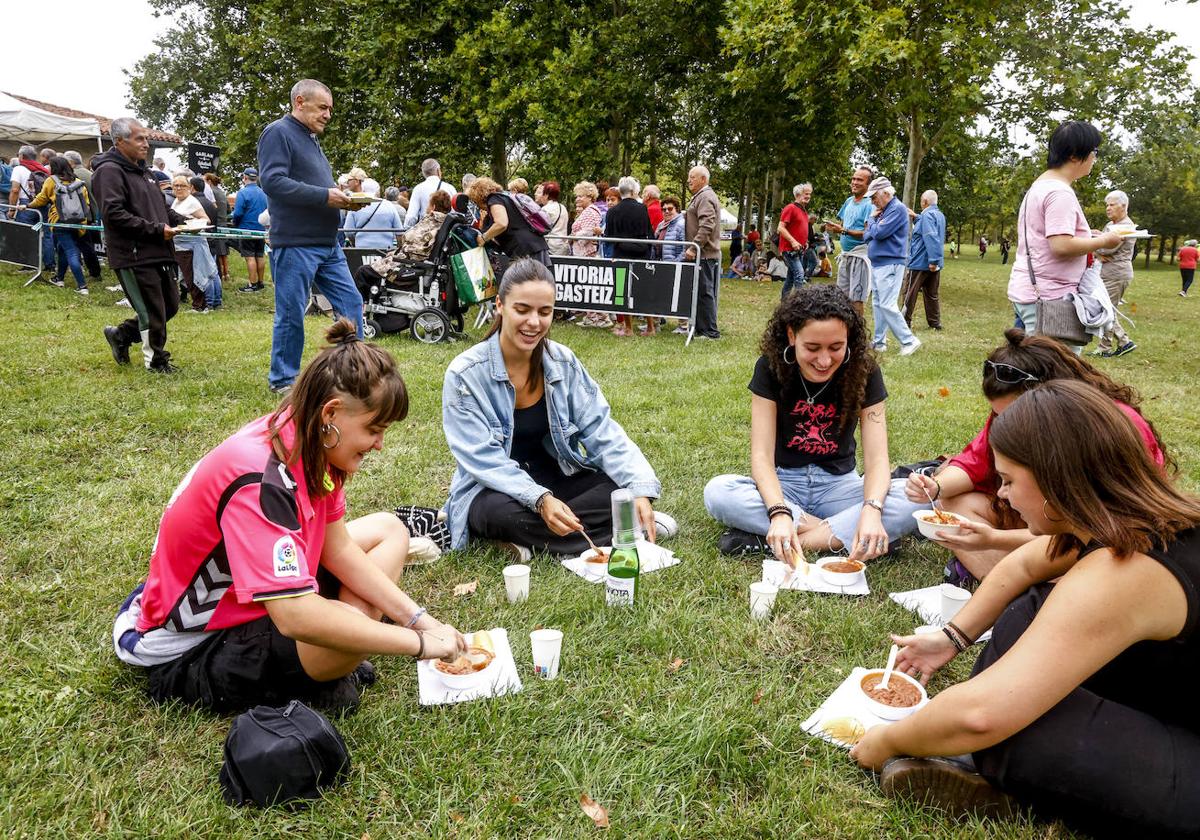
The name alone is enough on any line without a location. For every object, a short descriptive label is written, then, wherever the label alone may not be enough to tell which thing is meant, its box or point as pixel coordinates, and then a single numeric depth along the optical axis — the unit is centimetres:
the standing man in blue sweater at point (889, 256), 874
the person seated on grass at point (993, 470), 259
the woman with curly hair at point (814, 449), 329
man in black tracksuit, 614
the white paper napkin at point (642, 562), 321
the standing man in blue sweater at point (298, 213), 565
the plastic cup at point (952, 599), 279
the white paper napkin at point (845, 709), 221
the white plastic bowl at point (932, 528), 284
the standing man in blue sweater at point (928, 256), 1102
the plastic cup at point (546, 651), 247
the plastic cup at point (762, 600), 291
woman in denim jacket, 334
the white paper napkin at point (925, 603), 294
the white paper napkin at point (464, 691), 235
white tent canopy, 1703
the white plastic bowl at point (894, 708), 213
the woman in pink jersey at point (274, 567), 199
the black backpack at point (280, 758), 192
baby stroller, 899
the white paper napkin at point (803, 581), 308
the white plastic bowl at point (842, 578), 309
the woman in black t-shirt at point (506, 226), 891
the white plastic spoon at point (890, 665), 225
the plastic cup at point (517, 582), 297
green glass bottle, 292
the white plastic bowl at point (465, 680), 236
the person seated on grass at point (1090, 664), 154
